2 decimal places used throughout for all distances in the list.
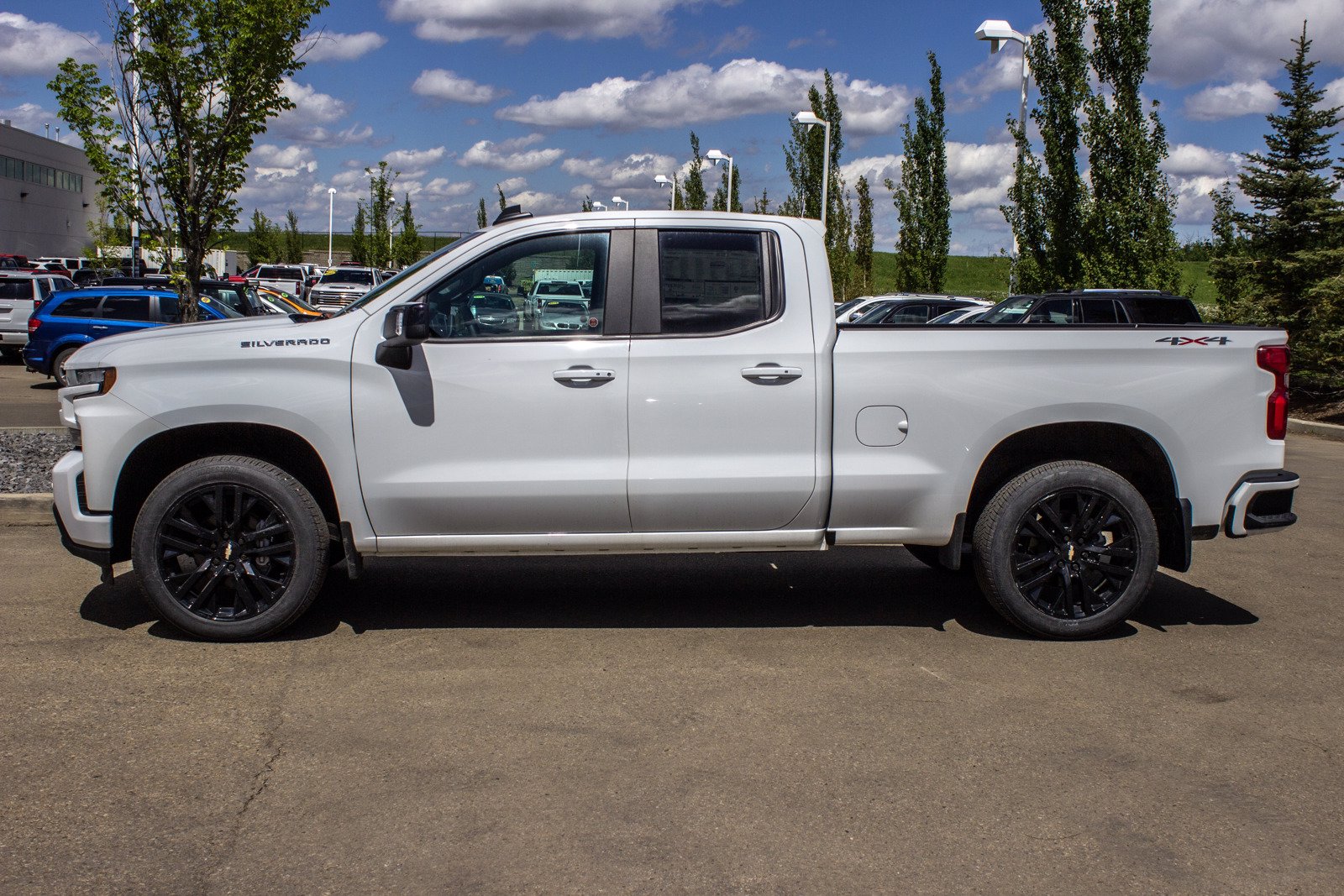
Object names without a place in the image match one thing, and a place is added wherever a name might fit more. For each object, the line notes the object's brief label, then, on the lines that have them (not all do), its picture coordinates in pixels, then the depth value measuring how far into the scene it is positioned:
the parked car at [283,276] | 46.53
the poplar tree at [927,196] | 32.62
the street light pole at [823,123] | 31.47
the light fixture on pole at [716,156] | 39.19
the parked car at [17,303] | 24.55
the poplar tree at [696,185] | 49.62
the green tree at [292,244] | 82.56
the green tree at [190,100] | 10.99
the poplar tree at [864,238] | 40.66
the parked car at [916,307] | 25.91
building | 81.56
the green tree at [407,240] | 61.72
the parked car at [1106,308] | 18.72
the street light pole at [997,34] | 23.33
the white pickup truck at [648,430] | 5.47
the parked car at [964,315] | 22.44
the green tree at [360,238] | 66.56
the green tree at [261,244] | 77.31
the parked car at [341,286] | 37.12
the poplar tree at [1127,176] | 23.78
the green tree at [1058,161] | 24.50
